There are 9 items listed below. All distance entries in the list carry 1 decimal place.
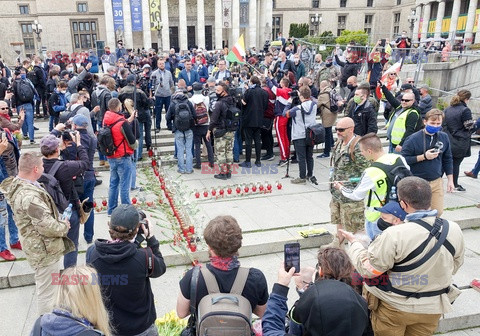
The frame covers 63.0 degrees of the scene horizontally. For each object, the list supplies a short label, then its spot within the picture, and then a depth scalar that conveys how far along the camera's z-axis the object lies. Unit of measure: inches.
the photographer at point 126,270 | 121.5
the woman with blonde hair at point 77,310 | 85.0
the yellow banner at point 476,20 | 1601.9
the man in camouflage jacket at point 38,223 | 162.4
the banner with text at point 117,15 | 1750.4
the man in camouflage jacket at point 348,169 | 213.5
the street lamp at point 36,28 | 1277.1
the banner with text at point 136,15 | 1765.5
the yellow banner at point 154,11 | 1791.3
